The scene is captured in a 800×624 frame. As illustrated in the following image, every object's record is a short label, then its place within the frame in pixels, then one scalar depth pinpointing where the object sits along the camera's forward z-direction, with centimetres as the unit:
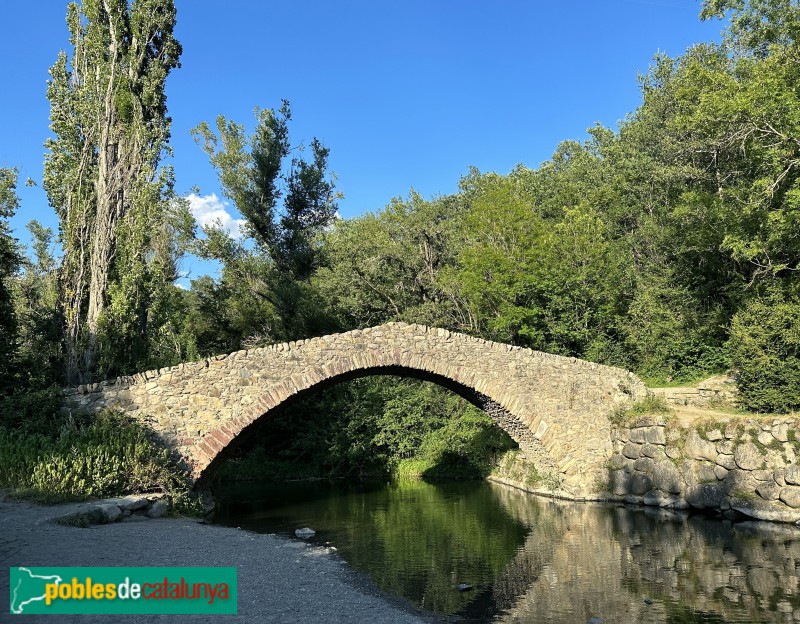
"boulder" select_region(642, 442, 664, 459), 1402
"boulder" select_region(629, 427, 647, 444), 1450
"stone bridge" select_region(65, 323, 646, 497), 1259
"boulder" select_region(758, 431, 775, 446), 1190
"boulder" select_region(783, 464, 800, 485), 1122
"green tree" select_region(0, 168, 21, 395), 1373
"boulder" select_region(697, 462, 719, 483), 1274
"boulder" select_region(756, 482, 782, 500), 1152
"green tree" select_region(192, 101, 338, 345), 2553
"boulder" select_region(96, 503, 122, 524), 966
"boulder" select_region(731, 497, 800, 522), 1123
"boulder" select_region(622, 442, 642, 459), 1466
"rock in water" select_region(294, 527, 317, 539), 1141
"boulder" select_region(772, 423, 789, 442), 1172
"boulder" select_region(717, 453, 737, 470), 1234
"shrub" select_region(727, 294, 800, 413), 1288
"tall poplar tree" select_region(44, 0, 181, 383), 1435
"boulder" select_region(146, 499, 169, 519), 1095
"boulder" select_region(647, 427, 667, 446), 1400
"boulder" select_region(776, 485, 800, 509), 1120
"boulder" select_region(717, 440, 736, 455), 1243
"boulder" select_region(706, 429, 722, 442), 1273
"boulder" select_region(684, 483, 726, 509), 1249
